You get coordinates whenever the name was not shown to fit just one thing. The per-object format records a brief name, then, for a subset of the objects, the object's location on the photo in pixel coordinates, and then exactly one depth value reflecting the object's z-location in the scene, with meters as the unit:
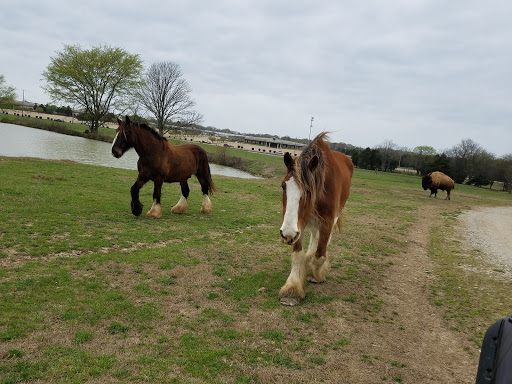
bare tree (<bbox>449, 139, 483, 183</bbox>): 52.16
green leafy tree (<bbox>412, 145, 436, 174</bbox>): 62.42
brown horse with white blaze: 4.12
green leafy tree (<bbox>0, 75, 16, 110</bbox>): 52.06
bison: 24.14
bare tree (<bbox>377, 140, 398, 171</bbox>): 62.36
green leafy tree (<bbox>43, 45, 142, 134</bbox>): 43.12
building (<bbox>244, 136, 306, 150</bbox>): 102.61
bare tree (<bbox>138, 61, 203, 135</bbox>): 44.22
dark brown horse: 8.39
